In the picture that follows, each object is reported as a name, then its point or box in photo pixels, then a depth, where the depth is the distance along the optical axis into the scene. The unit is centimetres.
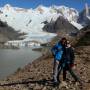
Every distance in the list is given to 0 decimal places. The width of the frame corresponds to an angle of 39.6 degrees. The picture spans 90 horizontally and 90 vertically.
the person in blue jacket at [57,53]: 497
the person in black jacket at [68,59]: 494
